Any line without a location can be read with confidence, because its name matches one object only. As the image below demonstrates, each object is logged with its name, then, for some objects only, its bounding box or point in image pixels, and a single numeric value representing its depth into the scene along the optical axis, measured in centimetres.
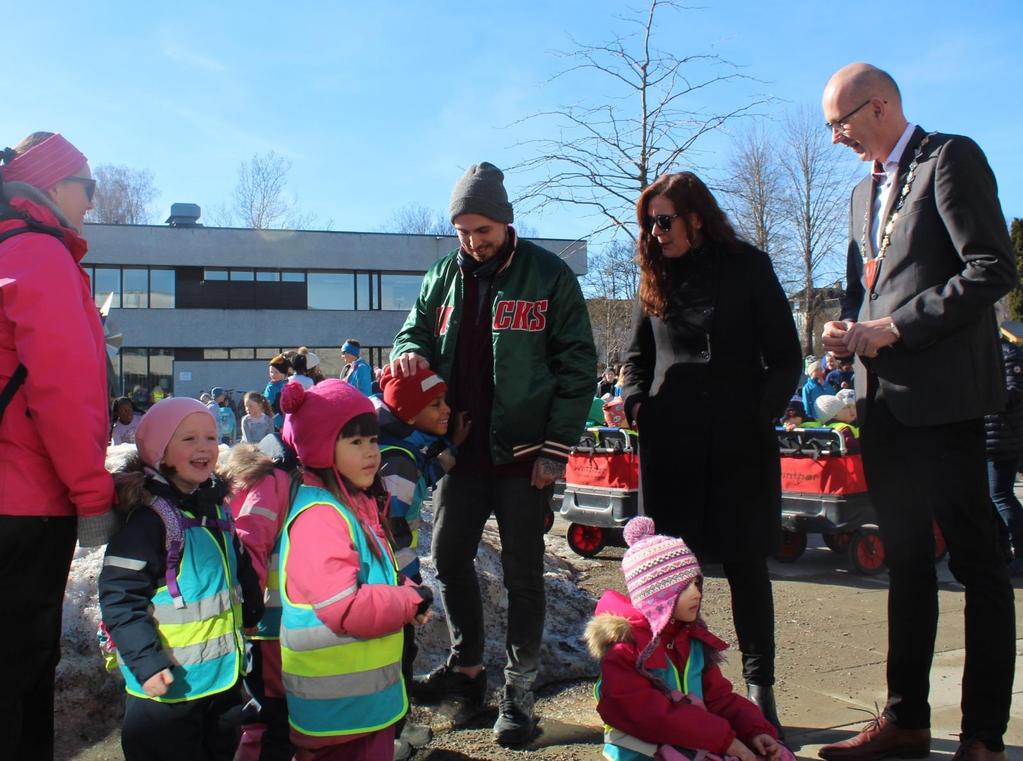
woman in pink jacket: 262
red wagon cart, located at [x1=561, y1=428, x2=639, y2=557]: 812
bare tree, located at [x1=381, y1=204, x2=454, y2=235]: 5637
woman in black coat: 356
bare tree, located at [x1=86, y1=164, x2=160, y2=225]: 6025
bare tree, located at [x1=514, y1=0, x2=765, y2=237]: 1115
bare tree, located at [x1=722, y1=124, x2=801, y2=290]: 3066
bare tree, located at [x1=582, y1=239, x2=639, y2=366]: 3469
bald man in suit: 317
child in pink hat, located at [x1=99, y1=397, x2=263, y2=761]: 271
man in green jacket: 378
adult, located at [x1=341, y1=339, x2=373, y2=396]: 1323
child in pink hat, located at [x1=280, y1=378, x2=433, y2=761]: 273
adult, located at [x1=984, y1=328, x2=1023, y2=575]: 723
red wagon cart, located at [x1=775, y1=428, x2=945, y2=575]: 745
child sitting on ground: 277
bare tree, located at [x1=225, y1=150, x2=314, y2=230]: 5459
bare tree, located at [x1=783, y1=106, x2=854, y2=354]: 3472
